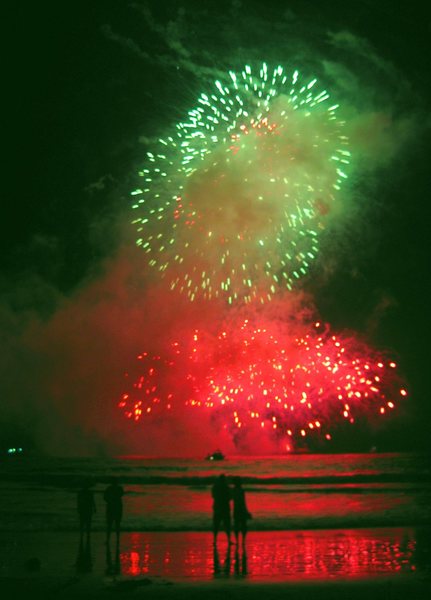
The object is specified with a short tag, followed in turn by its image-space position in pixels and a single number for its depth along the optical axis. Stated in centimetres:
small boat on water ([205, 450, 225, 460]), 10581
